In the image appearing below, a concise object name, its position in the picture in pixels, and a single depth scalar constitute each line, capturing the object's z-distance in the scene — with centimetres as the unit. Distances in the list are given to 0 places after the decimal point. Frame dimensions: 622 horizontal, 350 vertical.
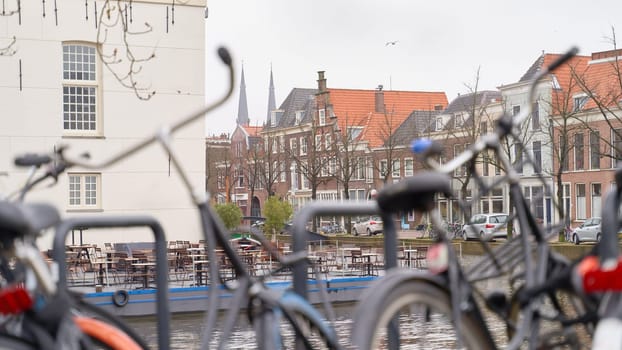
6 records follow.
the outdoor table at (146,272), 1792
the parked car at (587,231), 3116
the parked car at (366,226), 4569
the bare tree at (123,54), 2372
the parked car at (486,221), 3309
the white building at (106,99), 2312
